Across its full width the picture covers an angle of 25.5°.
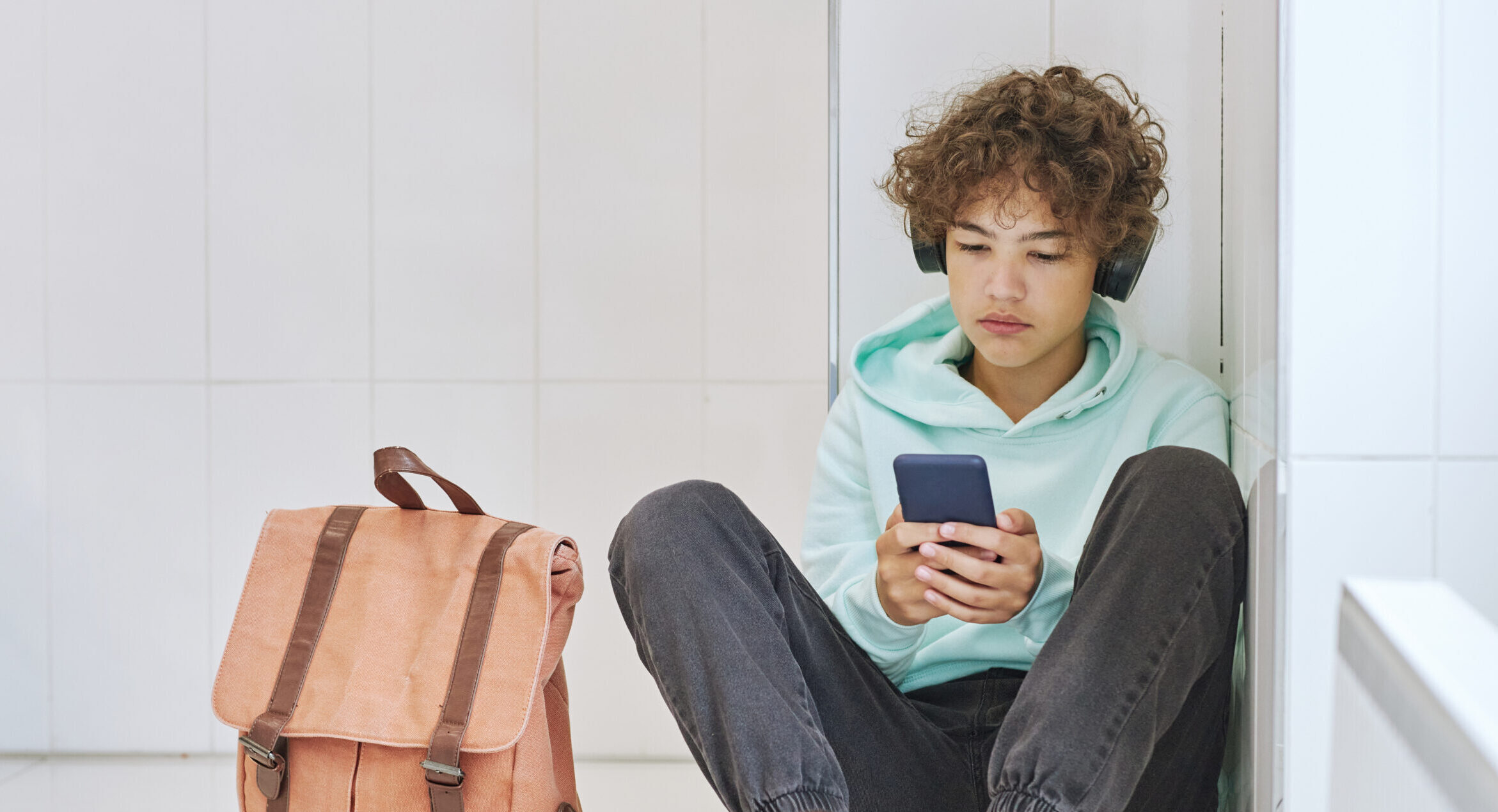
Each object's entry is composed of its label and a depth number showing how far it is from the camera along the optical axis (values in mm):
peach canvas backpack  2600
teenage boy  2399
